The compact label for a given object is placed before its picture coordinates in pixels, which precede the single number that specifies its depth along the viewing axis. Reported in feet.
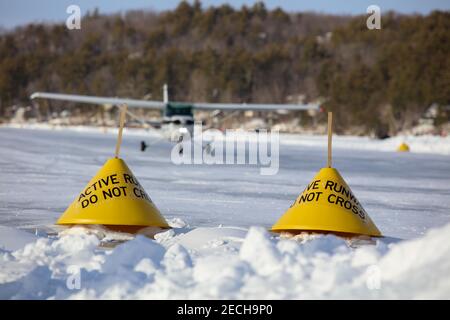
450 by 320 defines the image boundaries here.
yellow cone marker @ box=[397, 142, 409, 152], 117.54
